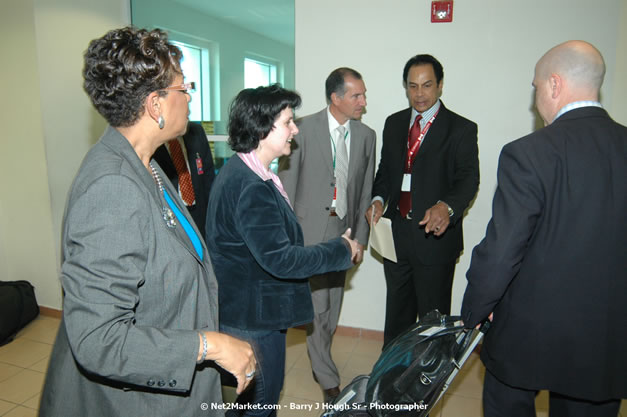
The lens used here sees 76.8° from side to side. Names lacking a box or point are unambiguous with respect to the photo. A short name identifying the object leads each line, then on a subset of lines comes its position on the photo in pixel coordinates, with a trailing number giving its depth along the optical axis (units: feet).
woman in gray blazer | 2.74
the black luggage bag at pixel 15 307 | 10.46
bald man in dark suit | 4.32
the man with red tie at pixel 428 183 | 8.16
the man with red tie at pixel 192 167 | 7.79
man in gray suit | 8.23
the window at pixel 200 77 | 12.82
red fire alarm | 9.20
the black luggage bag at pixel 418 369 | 4.60
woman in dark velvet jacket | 4.63
